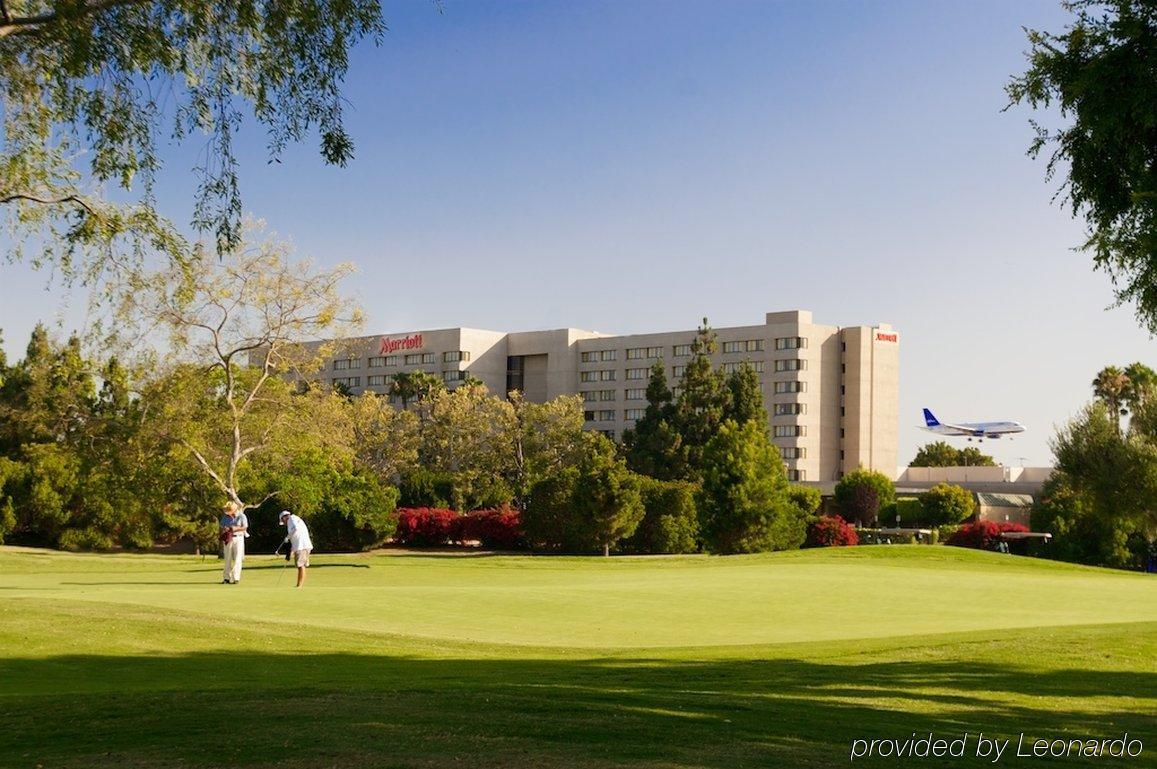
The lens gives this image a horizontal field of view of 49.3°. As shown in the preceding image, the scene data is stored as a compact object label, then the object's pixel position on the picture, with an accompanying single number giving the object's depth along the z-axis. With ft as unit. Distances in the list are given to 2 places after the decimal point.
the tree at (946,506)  337.11
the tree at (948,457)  542.57
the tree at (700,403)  358.43
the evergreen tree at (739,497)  213.25
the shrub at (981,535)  257.63
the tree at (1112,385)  383.65
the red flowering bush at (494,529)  238.27
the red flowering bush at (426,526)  248.93
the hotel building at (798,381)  501.56
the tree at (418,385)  411.54
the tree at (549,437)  354.33
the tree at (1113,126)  45.70
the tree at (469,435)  353.51
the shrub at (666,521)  221.87
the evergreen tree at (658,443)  349.41
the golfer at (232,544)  99.55
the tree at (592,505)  209.97
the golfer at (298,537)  99.09
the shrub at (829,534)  258.16
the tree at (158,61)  50.29
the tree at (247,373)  181.78
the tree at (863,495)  368.07
